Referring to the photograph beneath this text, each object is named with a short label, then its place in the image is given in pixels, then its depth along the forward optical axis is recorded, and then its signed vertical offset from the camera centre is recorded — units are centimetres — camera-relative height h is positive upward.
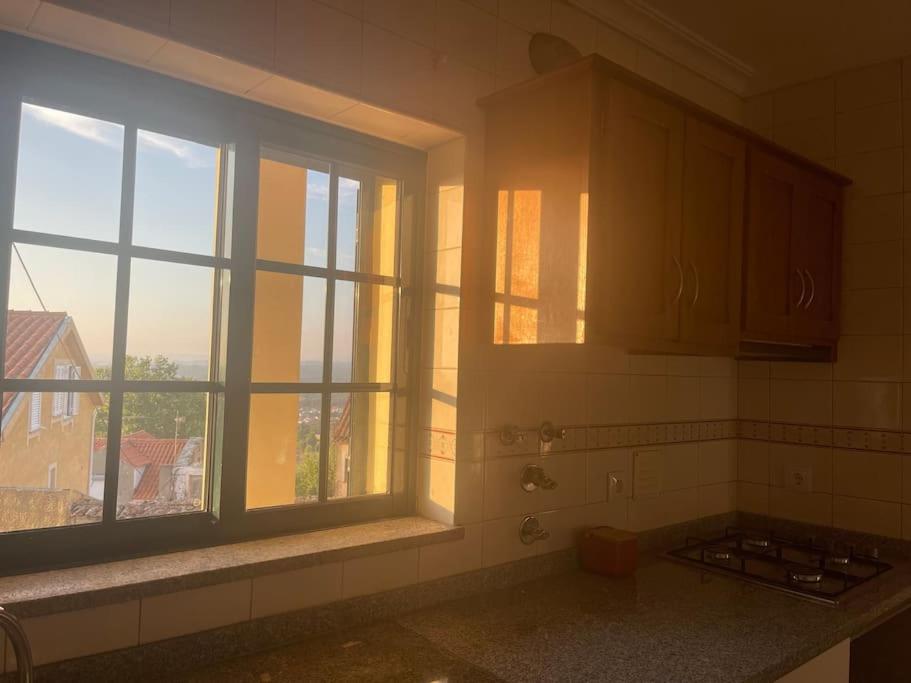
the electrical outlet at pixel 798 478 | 266 -41
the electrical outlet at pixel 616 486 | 230 -40
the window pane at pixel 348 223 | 187 +35
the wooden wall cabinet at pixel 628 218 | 170 +39
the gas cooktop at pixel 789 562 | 200 -61
